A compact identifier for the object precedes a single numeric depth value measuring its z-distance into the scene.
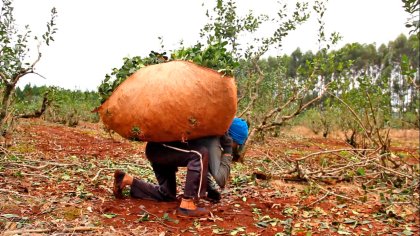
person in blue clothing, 3.66
